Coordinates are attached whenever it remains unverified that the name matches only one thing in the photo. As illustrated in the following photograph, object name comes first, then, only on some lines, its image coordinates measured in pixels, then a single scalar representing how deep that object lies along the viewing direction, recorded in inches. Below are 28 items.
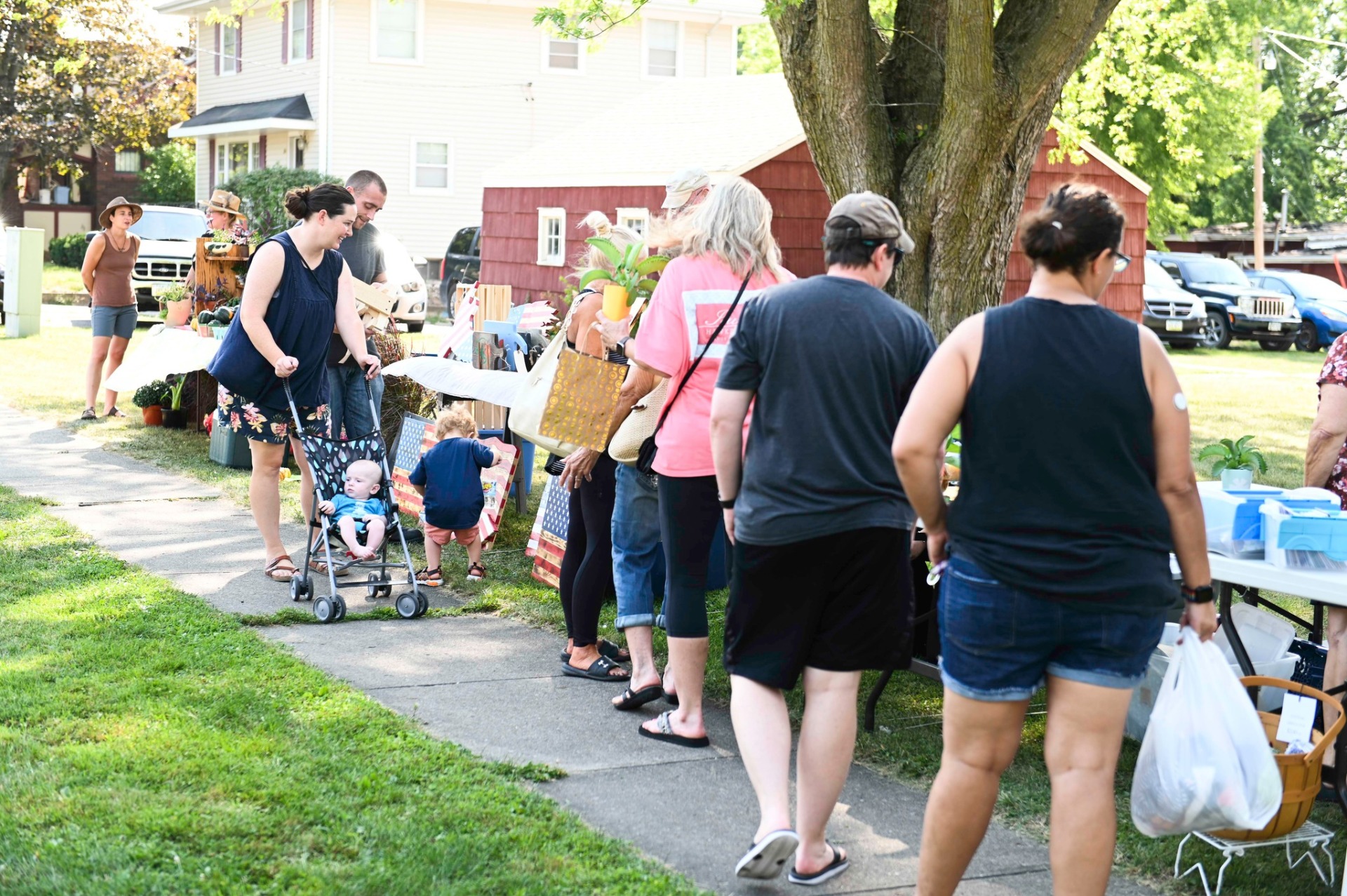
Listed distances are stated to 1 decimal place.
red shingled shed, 757.3
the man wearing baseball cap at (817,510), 150.3
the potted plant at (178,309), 446.9
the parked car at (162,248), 965.8
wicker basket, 150.5
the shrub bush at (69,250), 1624.0
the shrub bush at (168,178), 1873.8
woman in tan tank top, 496.1
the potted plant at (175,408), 492.7
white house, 1264.8
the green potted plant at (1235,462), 187.6
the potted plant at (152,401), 501.0
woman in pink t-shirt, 183.0
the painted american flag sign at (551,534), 291.6
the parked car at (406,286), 947.3
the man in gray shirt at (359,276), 310.3
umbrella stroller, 263.9
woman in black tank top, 126.7
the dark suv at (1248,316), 1084.5
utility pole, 1460.4
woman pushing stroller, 271.3
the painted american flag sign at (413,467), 323.6
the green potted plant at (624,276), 225.9
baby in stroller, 270.5
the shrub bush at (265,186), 1168.2
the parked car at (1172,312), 1040.8
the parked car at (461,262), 1128.8
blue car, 1092.5
